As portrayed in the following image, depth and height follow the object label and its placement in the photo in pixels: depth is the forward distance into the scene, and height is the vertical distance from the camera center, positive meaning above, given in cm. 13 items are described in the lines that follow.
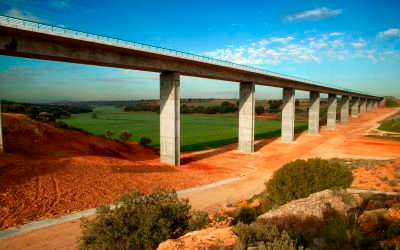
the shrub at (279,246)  597 -310
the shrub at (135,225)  904 -415
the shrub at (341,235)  716 -352
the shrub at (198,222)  1074 -466
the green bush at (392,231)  753 -338
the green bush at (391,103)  17824 +278
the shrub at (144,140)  4666 -610
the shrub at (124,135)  4809 -555
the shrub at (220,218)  1415 -585
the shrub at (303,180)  1593 -430
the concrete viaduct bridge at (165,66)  1986 +392
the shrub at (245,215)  1394 -577
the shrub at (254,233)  777 -373
